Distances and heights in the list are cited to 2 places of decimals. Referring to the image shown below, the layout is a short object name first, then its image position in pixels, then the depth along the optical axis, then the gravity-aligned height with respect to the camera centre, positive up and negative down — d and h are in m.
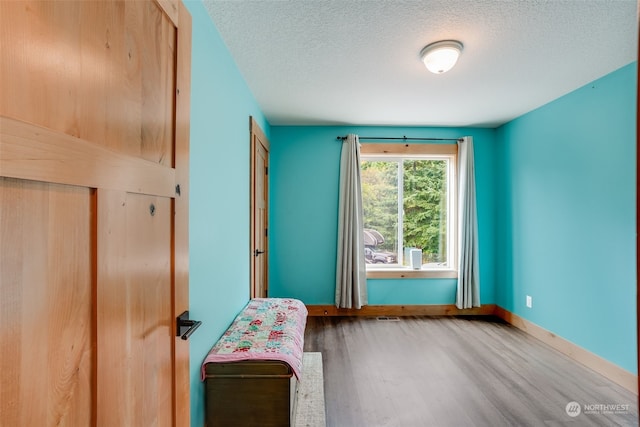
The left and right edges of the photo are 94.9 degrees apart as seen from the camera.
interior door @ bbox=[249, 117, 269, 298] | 2.78 +0.05
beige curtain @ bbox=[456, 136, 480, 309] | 3.80 -0.38
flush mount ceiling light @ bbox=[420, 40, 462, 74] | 1.96 +1.12
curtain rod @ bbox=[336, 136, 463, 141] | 3.94 +1.04
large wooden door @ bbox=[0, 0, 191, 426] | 0.44 +0.01
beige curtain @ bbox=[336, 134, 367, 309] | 3.74 -0.26
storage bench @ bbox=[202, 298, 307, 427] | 1.56 -0.92
